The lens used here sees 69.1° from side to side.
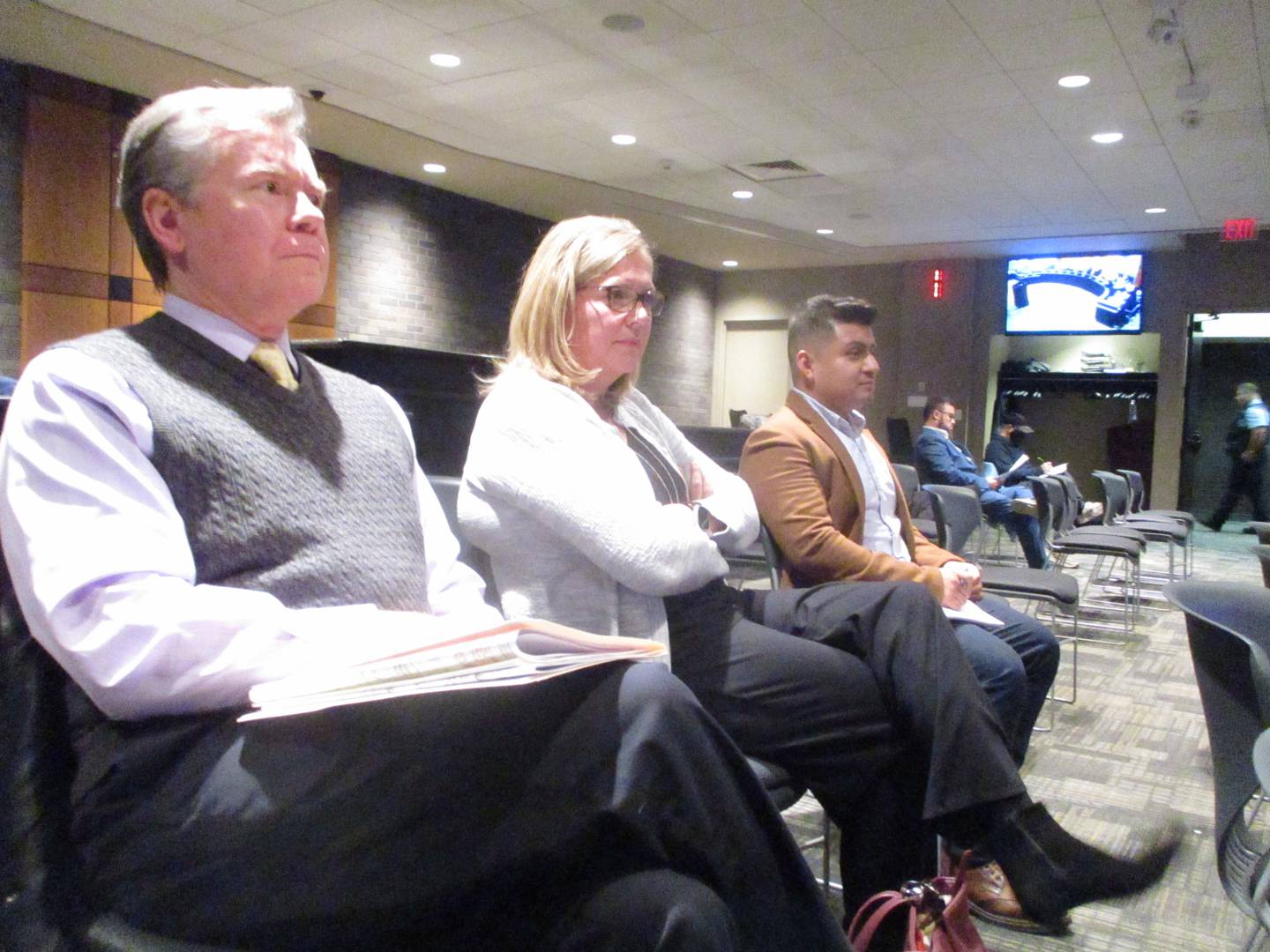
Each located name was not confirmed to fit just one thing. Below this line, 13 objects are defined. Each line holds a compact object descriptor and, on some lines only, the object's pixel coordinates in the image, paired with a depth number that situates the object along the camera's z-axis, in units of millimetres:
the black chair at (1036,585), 2723
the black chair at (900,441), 9805
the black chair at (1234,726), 1207
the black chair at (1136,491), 7434
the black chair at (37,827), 714
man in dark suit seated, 5480
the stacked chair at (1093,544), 4637
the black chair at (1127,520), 5559
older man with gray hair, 762
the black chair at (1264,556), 2221
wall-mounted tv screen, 9680
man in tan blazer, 1842
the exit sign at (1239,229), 8414
